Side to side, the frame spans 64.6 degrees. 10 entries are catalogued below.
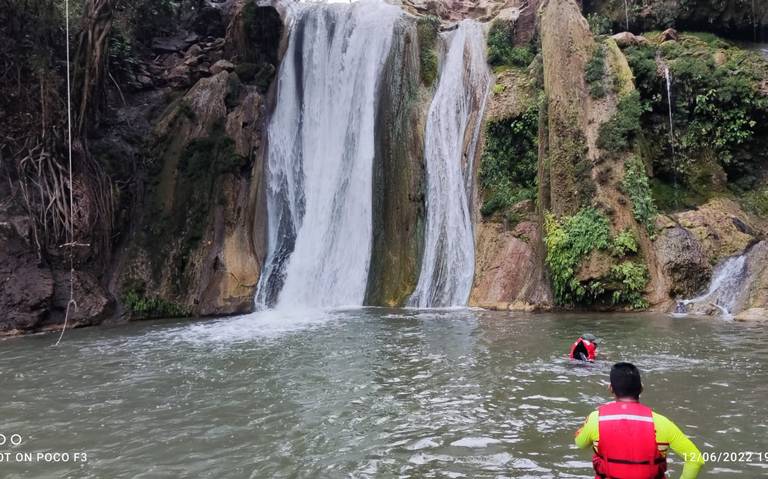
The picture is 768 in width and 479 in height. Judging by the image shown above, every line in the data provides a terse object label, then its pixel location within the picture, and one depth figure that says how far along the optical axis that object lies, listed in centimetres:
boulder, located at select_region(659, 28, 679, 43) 1842
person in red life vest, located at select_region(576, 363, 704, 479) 358
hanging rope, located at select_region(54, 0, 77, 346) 1497
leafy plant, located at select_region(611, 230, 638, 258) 1388
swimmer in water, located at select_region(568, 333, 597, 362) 830
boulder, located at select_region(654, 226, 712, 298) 1358
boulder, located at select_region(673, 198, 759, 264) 1420
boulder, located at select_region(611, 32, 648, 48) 1775
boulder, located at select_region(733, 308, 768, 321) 1156
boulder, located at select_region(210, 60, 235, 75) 2094
